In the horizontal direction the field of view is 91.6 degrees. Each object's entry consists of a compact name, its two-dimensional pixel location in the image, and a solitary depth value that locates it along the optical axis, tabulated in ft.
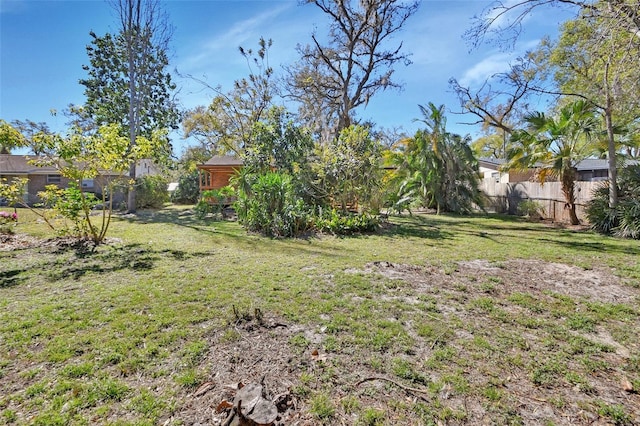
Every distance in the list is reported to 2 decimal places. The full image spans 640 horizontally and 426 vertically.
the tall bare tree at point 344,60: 56.08
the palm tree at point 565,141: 30.96
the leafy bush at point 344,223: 28.86
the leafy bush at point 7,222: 26.81
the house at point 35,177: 70.28
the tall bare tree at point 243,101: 52.44
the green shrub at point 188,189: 76.13
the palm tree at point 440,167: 45.91
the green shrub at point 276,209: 28.45
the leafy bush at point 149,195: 61.52
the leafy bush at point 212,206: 43.21
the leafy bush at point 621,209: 25.58
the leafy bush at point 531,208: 40.29
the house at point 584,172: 76.23
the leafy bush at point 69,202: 22.13
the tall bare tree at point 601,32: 17.89
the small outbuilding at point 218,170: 60.59
